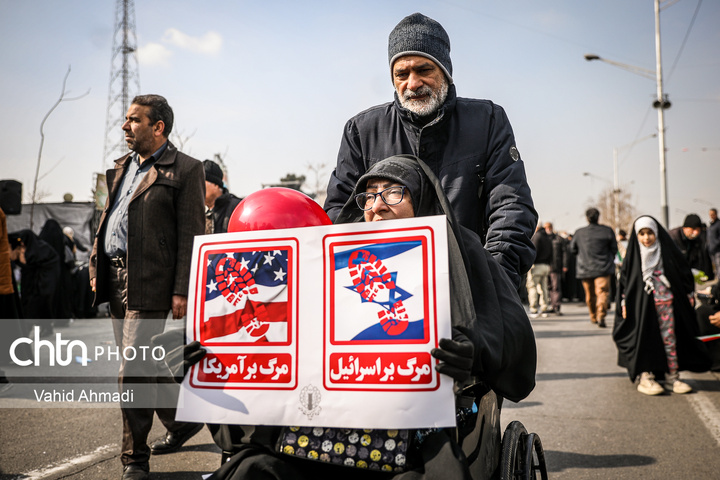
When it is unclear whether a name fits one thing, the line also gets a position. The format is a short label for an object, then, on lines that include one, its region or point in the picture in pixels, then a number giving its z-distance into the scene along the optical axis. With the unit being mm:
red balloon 2201
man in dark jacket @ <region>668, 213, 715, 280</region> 13945
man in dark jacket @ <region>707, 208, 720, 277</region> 13416
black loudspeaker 6898
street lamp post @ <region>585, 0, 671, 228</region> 21562
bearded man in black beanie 2721
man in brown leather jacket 3797
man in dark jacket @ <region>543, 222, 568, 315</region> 16078
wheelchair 2008
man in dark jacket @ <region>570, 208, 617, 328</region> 12414
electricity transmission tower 40844
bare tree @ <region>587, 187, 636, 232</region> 63578
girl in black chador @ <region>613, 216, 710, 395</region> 6492
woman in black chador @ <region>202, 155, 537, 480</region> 1785
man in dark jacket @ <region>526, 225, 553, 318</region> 14430
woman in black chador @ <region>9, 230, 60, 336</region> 9336
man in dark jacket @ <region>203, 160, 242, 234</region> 5875
